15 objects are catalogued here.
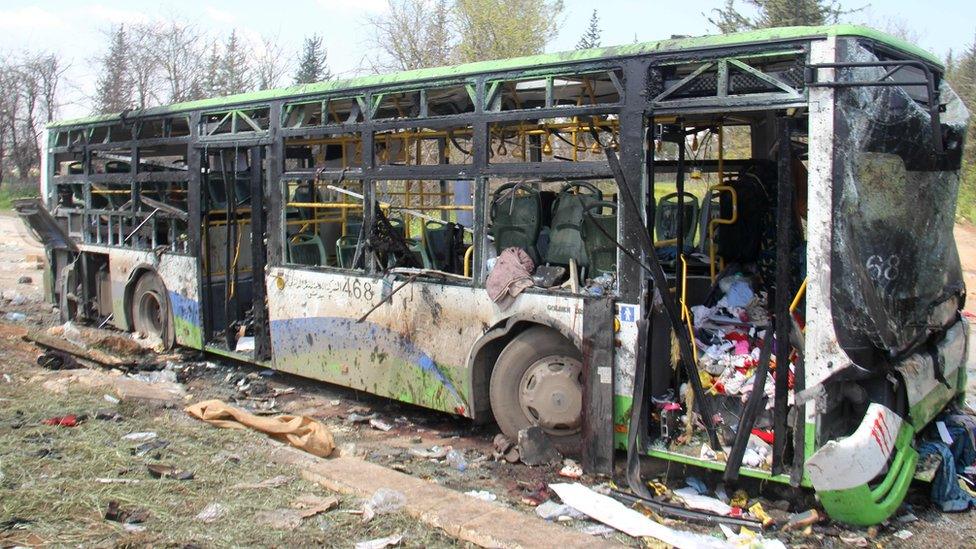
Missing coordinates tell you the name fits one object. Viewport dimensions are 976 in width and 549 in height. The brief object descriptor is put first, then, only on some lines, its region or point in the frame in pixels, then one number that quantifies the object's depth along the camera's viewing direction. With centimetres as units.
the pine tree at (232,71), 3388
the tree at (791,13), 2477
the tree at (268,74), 3391
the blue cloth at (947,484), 517
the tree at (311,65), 3403
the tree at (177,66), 3412
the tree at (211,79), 3391
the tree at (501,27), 2705
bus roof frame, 469
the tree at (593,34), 3534
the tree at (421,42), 2809
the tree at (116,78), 3494
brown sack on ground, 605
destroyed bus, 470
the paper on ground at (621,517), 455
